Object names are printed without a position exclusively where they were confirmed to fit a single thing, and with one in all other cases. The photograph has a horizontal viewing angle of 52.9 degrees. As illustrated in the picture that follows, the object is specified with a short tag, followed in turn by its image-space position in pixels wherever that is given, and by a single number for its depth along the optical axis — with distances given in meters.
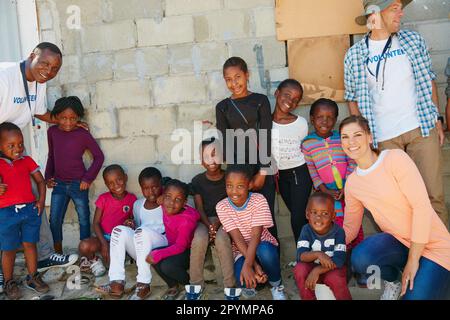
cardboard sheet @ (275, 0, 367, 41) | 3.88
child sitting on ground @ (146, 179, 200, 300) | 3.40
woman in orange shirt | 2.60
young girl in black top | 3.59
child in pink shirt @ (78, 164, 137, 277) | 3.91
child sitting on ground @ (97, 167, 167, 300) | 3.40
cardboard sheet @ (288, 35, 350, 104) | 3.93
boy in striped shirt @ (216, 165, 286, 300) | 3.26
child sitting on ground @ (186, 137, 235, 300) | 3.31
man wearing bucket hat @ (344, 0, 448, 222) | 3.33
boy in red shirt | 3.48
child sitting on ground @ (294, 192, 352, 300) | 2.80
